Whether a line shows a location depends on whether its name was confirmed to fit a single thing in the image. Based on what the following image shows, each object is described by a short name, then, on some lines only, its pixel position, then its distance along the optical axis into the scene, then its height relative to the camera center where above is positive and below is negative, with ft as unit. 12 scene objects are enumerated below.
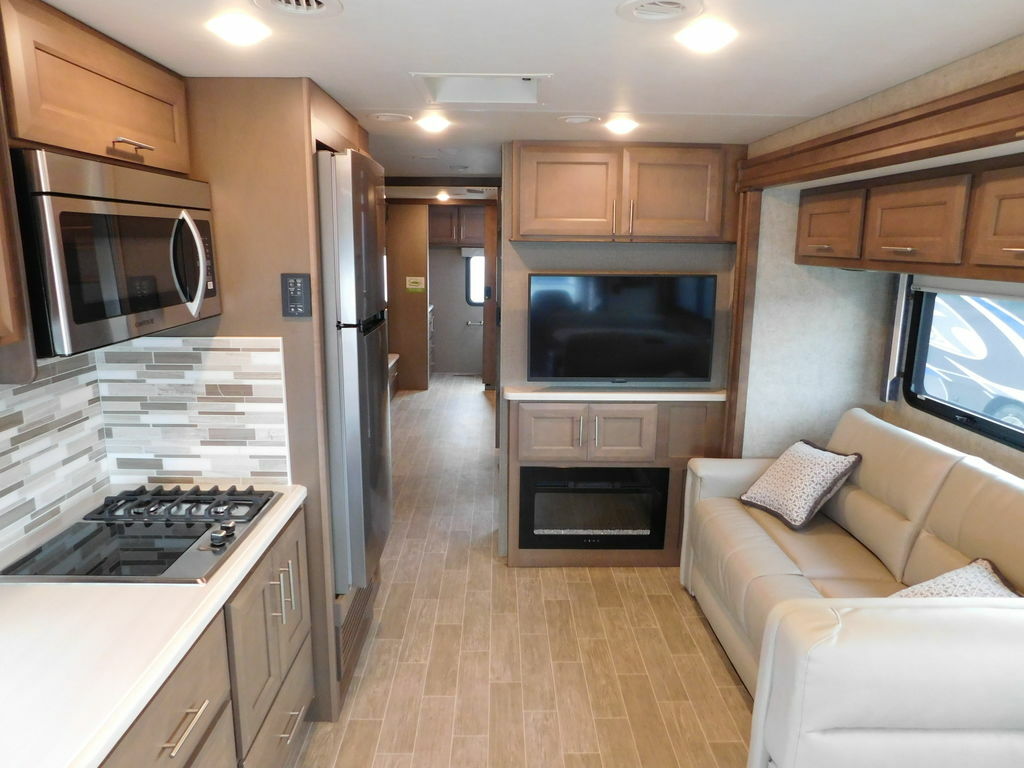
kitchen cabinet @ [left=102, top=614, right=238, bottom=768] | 4.21 -3.15
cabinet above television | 10.84 +1.06
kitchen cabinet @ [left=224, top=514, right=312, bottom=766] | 5.74 -3.53
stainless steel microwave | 4.38 +0.03
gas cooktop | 5.62 -2.55
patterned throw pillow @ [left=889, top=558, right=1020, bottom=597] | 6.41 -3.08
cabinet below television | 11.49 -3.67
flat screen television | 11.38 -1.17
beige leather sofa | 4.71 -3.16
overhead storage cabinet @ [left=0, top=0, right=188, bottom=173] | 4.44 +1.24
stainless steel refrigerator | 7.26 -1.07
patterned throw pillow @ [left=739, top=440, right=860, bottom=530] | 9.67 -3.24
